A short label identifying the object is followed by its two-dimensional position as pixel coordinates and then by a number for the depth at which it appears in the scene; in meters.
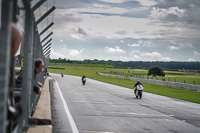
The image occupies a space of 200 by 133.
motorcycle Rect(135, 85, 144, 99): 21.66
